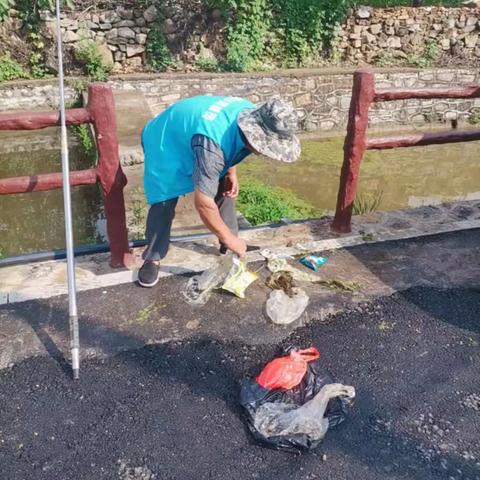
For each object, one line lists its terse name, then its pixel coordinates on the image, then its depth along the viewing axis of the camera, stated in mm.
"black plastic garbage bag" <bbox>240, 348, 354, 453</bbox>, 2426
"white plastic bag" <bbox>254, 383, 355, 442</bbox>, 2443
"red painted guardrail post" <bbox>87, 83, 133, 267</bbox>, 3291
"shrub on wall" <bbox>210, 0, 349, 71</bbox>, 11016
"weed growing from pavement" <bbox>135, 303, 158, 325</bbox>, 3211
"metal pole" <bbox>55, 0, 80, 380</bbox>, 2754
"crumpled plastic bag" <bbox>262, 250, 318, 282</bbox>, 3693
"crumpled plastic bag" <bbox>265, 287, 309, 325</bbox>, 3262
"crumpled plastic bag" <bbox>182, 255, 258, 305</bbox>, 3438
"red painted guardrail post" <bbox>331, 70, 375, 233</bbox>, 3914
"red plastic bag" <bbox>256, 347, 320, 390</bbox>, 2689
